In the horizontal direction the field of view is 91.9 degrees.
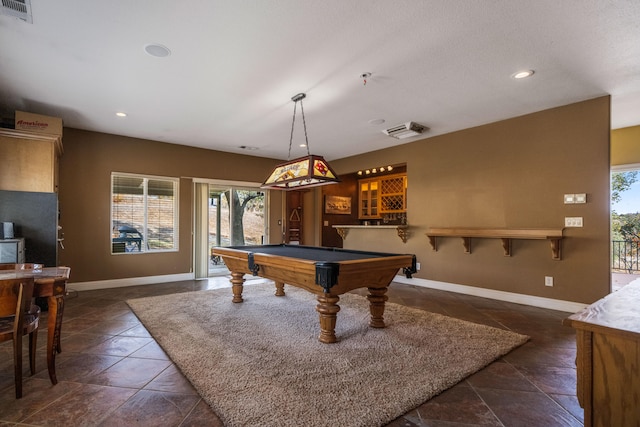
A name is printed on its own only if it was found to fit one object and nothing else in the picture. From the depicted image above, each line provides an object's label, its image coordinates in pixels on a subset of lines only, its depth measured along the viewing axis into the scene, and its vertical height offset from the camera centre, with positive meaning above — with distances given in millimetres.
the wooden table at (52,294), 2125 -556
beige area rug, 1829 -1160
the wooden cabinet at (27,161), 3906 +692
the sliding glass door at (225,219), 6375 -105
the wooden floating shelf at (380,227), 5832 -283
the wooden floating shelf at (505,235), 4027 -280
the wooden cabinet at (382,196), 7789 +506
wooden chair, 1890 -582
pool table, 2693 -567
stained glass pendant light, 3666 +518
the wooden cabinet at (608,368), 1014 -518
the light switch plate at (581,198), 3904 +222
